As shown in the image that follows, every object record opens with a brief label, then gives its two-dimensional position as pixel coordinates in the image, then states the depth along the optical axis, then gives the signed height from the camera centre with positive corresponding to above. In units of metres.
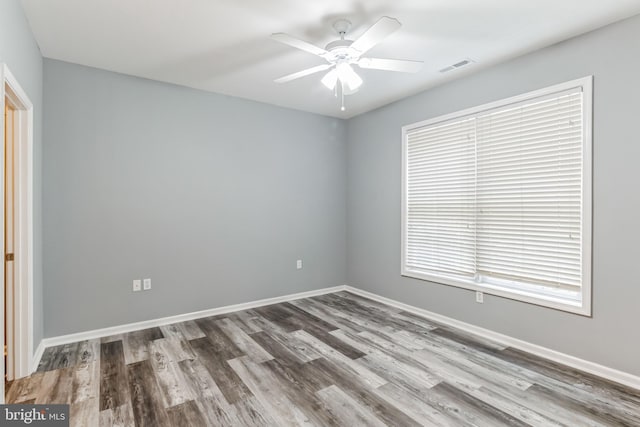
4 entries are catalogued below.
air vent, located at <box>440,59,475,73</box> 3.10 +1.43
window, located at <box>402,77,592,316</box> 2.68 +0.12
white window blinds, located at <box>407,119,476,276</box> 3.51 +0.14
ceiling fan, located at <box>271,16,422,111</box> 2.07 +1.13
